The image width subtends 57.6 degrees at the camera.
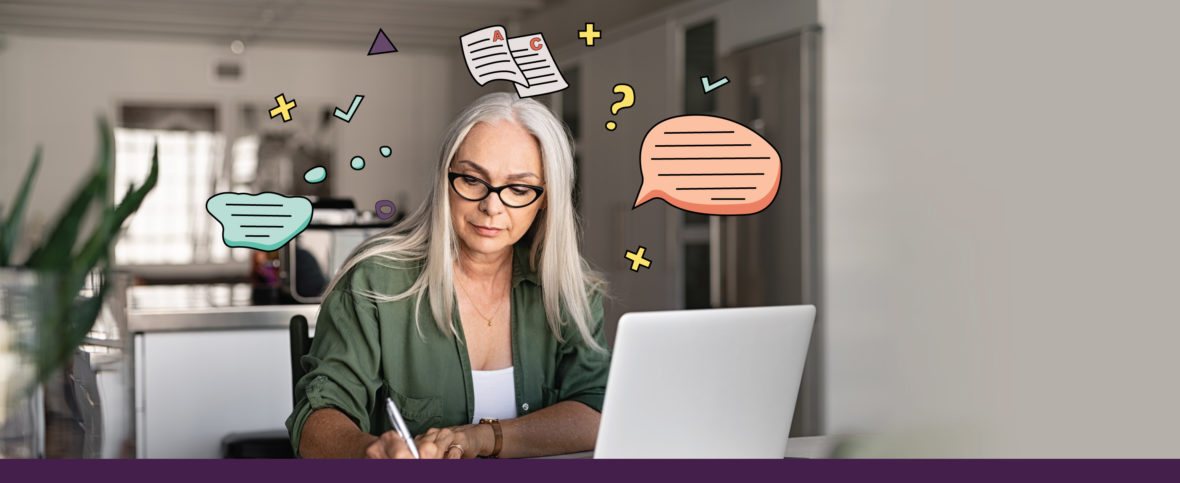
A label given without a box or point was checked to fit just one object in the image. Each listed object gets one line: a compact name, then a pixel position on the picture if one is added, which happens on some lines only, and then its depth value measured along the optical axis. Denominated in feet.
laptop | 4.06
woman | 6.02
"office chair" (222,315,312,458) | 9.50
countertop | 9.88
